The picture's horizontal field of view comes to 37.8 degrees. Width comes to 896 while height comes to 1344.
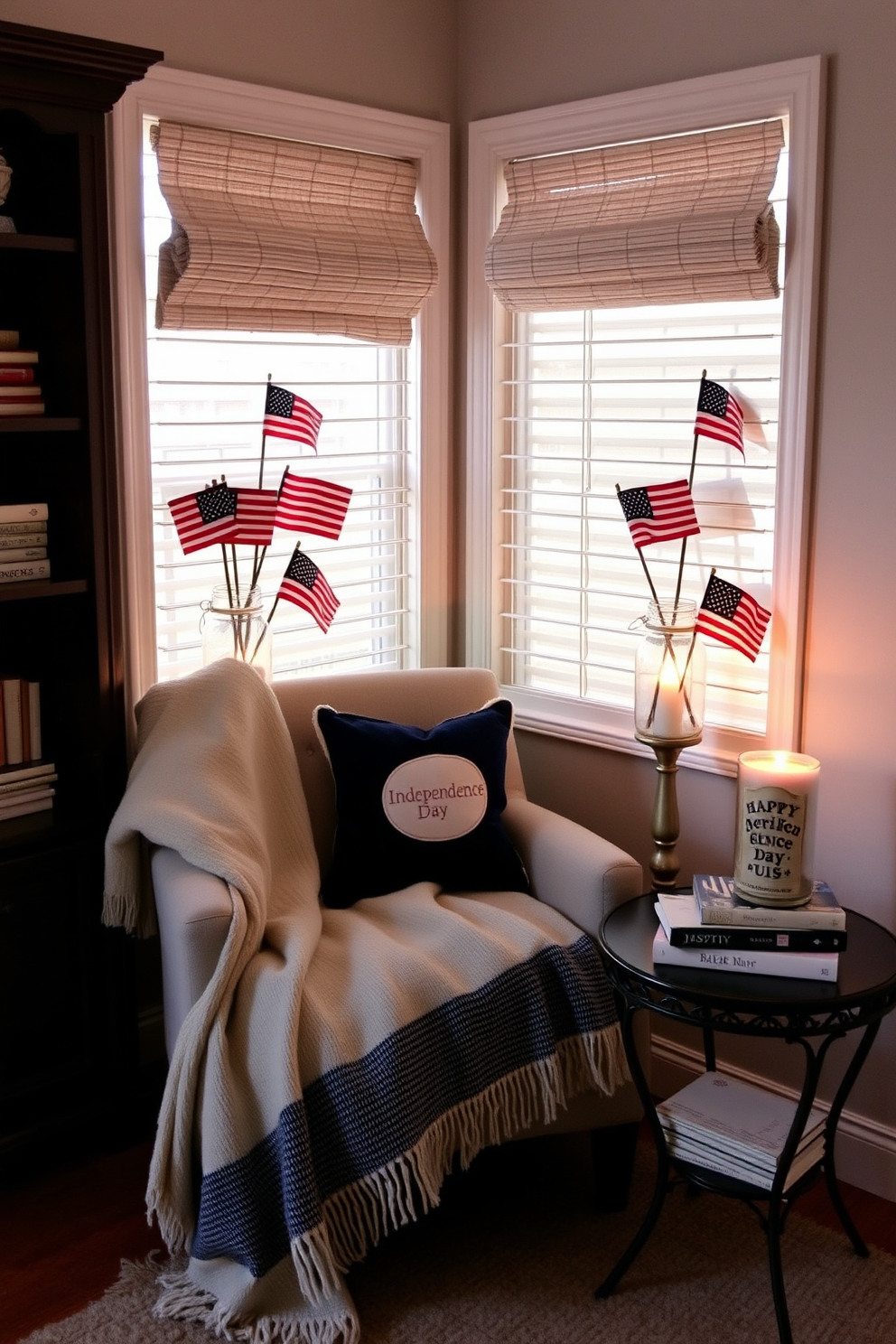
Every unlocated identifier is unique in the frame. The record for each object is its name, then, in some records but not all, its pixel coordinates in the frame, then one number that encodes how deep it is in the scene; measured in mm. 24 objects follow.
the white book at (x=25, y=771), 2502
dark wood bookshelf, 2393
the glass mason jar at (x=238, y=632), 2771
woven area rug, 2186
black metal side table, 2045
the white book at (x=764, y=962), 2102
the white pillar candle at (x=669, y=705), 2656
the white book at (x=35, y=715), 2545
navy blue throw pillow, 2605
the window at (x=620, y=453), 2598
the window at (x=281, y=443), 2723
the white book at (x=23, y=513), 2434
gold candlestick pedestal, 2701
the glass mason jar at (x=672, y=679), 2658
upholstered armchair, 2189
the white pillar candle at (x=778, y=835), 2221
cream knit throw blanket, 2100
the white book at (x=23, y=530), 2436
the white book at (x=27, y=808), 2527
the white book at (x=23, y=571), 2443
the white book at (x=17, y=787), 2512
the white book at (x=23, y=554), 2443
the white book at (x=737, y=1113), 2184
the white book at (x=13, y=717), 2512
